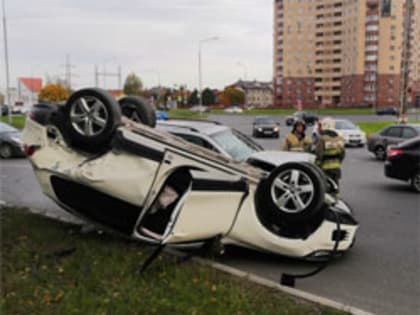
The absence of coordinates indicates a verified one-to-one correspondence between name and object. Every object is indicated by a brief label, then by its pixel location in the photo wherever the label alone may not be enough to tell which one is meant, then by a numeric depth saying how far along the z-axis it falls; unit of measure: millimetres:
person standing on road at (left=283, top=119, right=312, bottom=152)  8297
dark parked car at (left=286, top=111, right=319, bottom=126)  46256
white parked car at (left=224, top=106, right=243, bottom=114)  88362
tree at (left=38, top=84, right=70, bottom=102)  58281
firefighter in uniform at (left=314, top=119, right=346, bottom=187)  7590
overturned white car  4855
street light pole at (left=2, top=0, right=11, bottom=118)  30109
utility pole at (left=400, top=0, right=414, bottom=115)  26672
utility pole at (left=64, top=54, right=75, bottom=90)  78200
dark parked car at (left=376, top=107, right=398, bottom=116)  66469
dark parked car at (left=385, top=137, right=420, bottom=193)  10516
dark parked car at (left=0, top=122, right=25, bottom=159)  16391
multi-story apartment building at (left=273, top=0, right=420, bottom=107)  97000
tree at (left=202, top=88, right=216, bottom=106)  127312
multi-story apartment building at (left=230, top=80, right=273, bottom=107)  151125
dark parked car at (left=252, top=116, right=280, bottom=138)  29984
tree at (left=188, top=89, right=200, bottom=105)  121000
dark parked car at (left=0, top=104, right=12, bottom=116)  56812
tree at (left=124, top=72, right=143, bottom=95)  87062
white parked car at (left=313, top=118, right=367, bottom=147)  23183
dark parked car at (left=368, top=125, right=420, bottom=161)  16312
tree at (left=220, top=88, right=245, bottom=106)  130750
